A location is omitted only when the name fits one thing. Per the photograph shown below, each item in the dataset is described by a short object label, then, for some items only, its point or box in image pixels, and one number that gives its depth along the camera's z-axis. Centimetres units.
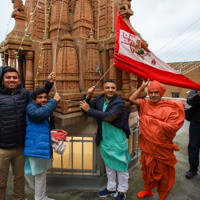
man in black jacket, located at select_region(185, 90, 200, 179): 273
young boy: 172
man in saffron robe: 191
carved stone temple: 258
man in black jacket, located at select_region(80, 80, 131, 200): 204
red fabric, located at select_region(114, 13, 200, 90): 224
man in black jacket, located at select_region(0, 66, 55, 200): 168
